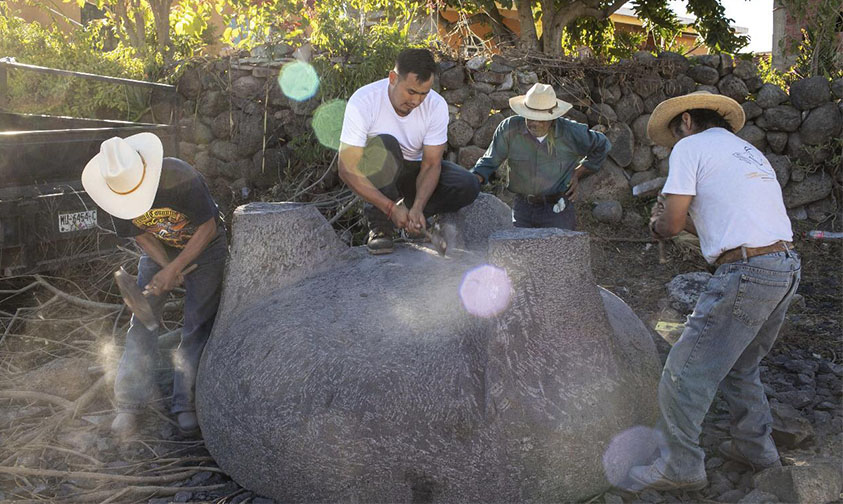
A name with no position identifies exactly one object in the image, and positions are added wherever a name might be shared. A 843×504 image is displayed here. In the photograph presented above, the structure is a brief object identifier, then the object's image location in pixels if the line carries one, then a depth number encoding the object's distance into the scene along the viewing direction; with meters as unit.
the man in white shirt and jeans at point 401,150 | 3.59
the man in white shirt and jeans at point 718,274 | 2.71
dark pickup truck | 4.60
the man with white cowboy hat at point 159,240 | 3.15
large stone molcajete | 2.51
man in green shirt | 4.46
